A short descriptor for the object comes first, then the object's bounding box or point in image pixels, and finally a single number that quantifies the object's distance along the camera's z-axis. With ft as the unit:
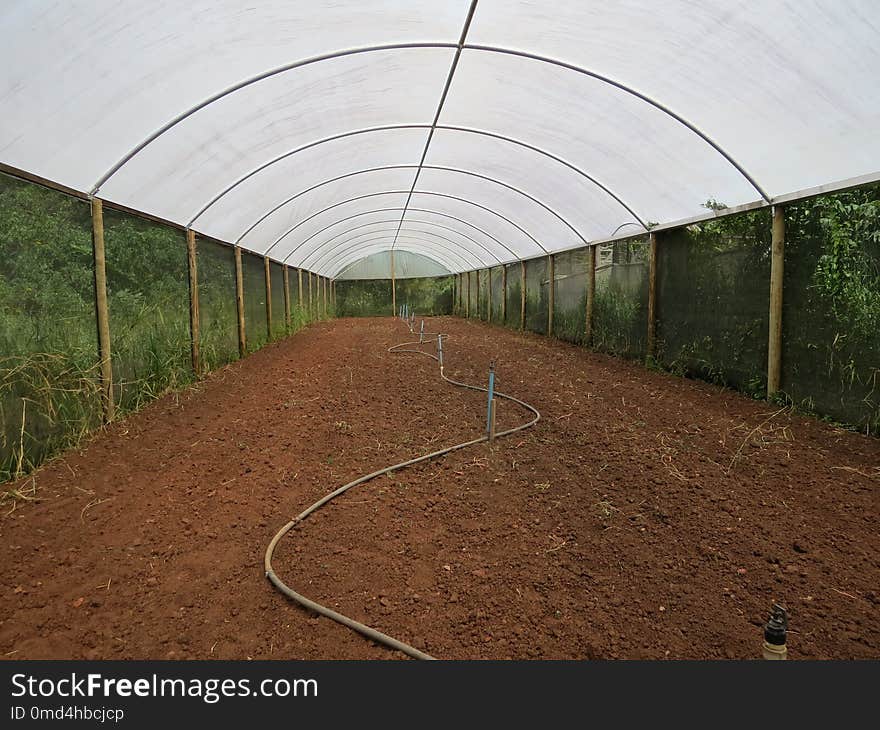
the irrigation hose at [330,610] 5.88
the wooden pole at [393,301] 69.92
